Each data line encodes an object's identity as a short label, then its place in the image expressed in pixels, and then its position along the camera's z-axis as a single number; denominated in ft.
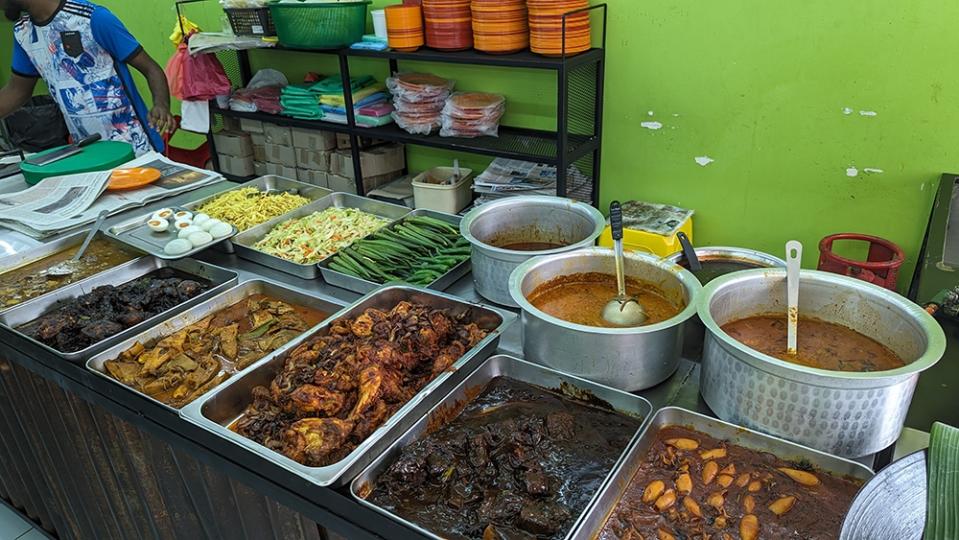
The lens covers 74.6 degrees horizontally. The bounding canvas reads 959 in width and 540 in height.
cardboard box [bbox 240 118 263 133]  16.07
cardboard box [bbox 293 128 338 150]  14.96
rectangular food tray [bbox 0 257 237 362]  6.40
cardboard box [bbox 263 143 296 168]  15.75
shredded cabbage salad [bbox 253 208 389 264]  8.40
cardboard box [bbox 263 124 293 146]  15.55
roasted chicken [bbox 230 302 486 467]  4.81
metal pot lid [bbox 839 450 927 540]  3.15
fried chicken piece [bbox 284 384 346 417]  5.06
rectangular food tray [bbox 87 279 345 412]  6.29
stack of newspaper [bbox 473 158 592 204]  12.64
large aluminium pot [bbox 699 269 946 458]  4.04
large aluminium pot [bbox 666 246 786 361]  6.55
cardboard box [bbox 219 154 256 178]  16.67
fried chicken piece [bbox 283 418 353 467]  4.66
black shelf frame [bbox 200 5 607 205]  11.03
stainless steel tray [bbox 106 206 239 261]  8.13
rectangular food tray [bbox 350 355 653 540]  4.51
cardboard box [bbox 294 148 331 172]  15.17
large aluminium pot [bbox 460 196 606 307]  6.61
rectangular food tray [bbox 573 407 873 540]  4.06
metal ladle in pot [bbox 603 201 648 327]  5.39
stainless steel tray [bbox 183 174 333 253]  10.44
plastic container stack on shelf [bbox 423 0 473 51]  11.49
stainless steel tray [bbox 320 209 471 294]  7.10
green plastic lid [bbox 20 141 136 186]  10.25
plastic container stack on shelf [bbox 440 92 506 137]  12.48
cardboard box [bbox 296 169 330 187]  15.43
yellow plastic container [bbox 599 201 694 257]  10.55
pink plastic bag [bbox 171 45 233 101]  14.70
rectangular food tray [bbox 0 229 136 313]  8.25
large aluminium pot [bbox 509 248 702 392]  4.90
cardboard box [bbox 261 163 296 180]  15.96
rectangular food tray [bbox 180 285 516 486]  4.50
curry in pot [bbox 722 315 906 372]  4.74
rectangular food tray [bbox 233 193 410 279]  7.77
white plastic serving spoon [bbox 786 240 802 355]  4.81
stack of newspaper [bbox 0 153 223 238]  8.99
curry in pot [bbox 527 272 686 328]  5.63
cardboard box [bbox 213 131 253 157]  16.40
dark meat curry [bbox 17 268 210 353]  6.54
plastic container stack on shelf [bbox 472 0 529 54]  10.97
